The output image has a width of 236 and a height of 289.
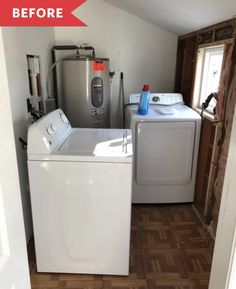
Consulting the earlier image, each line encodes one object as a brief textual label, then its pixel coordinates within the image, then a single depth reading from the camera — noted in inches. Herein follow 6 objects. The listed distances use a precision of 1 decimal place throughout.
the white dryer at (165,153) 96.4
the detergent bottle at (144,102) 100.7
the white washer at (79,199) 62.6
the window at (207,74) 101.0
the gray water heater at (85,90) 110.0
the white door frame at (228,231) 41.3
